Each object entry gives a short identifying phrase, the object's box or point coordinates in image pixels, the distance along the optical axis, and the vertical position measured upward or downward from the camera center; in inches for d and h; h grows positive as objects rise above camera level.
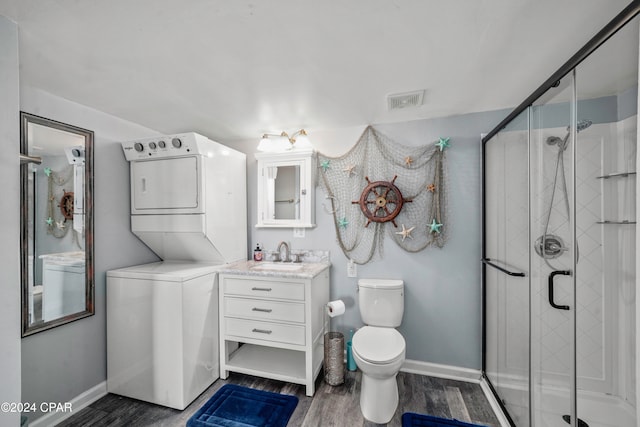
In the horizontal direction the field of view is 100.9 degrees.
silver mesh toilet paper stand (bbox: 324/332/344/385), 84.4 -47.9
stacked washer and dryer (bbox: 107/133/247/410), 74.4 -18.5
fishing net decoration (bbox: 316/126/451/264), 90.4 +7.9
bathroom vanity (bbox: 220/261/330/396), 80.4 -33.0
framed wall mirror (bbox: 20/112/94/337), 64.9 -3.0
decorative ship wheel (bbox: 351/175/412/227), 92.2 +3.9
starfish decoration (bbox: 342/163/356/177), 98.1 +15.7
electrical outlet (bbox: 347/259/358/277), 97.7 -21.1
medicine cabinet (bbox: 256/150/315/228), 101.0 +9.1
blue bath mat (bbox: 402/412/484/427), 67.8 -54.6
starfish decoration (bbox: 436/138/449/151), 88.7 +23.1
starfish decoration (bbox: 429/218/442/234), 89.0 -4.8
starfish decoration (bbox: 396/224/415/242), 91.0 -7.0
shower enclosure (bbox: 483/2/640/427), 46.8 -6.2
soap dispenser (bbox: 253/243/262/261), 104.5 -16.7
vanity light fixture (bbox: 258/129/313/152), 96.3 +25.6
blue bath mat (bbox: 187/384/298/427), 68.4 -54.4
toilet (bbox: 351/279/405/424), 67.8 -36.8
